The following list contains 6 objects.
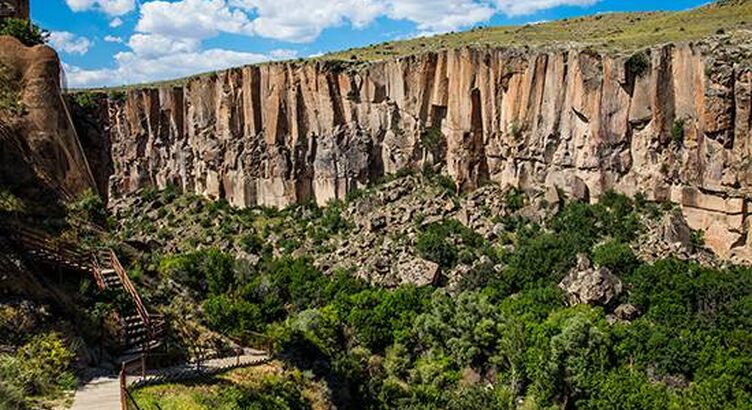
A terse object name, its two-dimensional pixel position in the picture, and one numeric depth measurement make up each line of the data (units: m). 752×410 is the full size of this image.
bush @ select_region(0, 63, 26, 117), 23.48
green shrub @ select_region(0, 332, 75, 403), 16.59
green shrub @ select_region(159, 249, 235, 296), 53.44
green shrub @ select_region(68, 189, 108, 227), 25.16
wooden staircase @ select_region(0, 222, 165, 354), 21.95
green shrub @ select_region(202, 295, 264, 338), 41.53
